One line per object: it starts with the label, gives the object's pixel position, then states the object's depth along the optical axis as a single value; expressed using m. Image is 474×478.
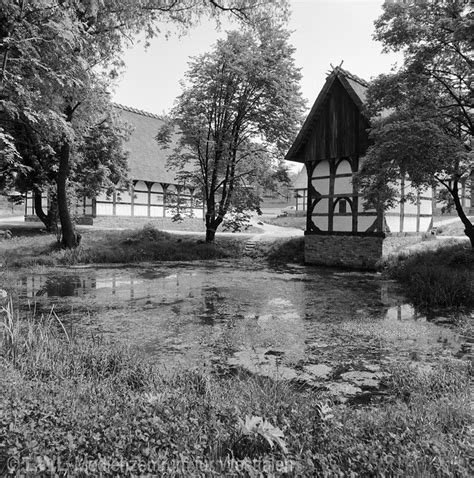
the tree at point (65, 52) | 6.45
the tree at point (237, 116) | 17.98
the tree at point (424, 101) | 9.98
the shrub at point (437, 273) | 8.88
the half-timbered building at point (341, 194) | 15.30
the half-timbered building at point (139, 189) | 27.45
